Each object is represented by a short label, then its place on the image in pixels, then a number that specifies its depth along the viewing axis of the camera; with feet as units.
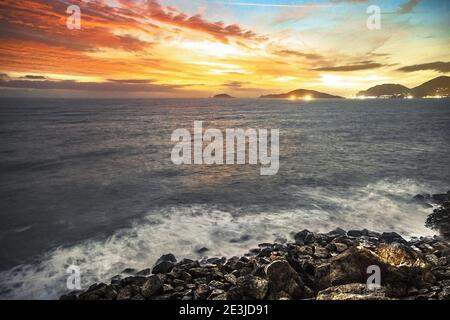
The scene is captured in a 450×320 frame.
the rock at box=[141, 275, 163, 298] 29.11
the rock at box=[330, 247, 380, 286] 26.99
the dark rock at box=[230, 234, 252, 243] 43.27
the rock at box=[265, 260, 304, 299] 26.73
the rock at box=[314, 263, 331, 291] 27.55
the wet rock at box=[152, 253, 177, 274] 34.83
